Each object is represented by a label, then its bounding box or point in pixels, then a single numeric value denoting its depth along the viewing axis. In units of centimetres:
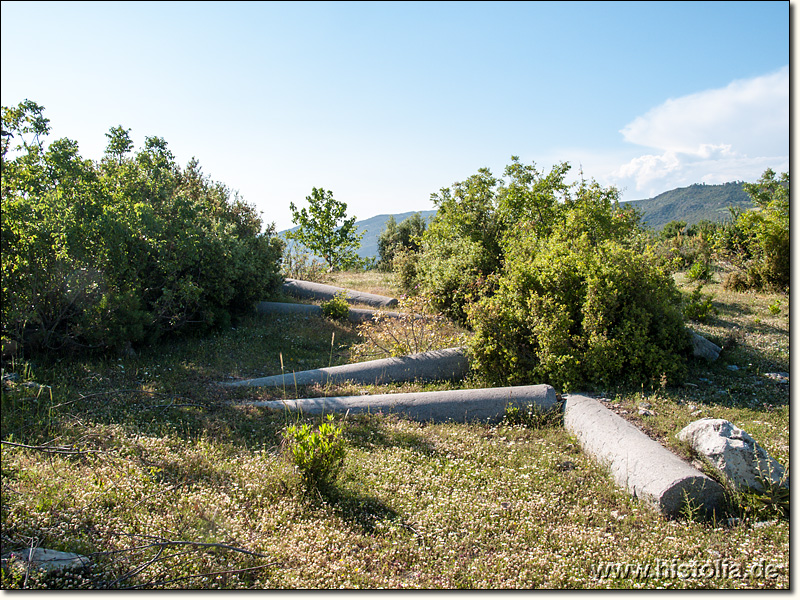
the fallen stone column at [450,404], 645
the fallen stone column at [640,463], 414
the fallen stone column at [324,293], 1457
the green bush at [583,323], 709
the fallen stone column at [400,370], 802
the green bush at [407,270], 1541
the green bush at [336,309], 1251
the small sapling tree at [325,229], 2820
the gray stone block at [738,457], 426
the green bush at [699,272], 1636
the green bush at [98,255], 733
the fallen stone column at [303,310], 1262
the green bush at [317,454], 431
